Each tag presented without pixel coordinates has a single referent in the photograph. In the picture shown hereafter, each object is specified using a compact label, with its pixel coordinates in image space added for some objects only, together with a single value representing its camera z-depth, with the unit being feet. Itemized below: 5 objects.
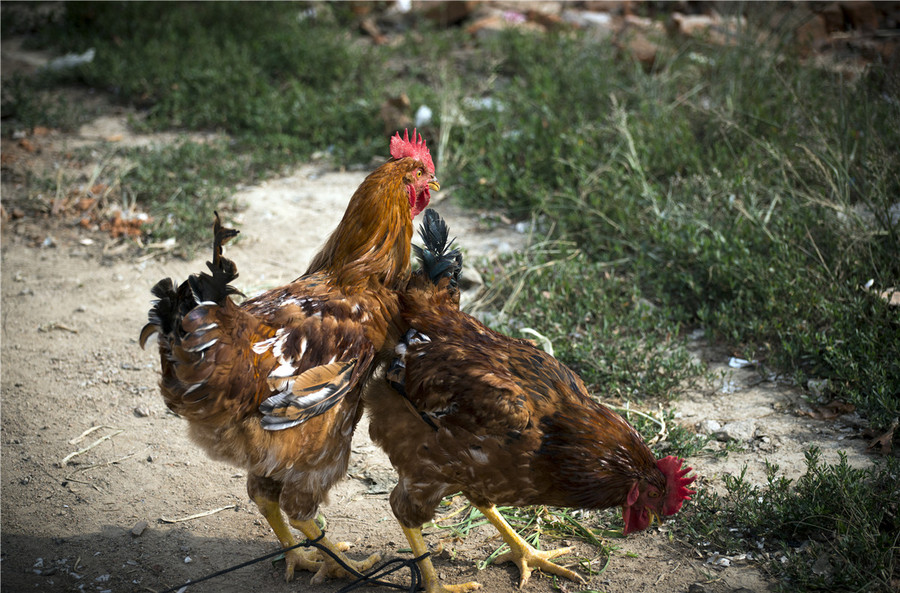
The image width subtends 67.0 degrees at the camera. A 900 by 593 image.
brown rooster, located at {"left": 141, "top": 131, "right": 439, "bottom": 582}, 8.63
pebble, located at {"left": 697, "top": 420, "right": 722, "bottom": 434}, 12.95
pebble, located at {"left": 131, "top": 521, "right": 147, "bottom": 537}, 11.12
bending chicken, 9.13
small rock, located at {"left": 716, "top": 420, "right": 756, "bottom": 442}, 12.68
